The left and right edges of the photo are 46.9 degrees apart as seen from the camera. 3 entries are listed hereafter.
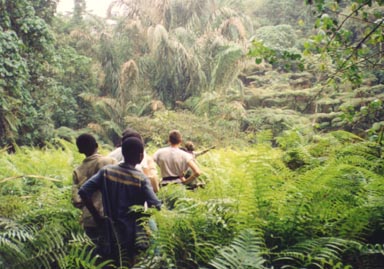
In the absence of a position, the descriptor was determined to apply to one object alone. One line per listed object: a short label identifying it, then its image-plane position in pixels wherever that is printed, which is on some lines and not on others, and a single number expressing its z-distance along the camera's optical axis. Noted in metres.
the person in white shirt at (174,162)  5.87
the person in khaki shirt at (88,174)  3.84
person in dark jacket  3.50
